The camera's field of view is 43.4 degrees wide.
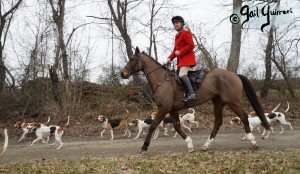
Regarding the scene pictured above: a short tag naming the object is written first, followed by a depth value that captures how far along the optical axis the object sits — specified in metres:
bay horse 10.05
